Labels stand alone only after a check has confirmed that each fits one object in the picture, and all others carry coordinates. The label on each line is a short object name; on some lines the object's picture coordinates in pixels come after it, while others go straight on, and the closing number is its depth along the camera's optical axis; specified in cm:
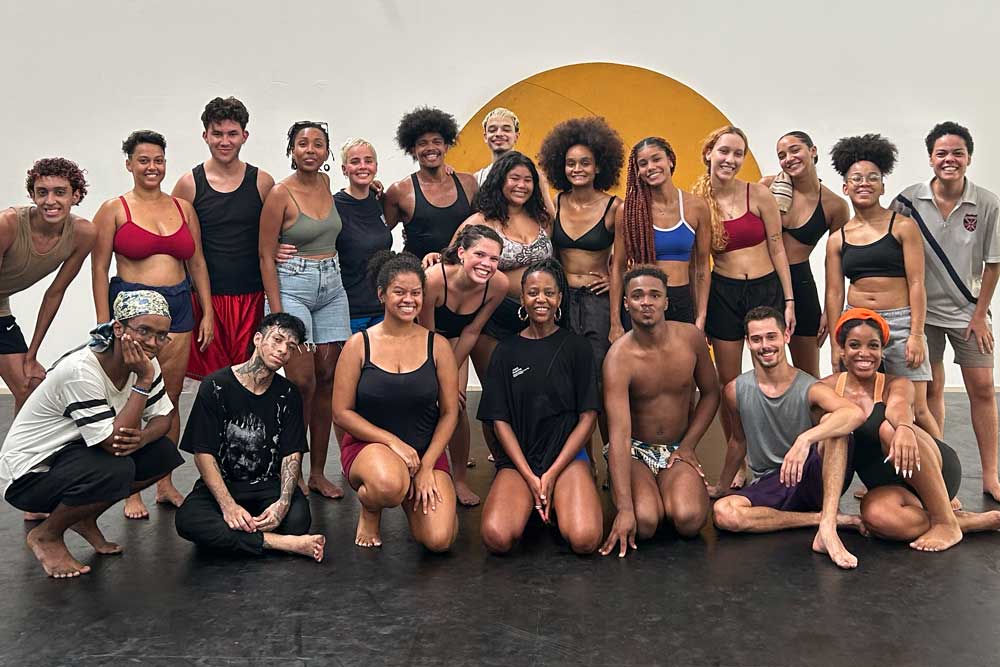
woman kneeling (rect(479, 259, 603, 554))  336
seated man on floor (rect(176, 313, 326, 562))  320
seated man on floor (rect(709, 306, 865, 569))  324
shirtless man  333
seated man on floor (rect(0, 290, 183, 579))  301
